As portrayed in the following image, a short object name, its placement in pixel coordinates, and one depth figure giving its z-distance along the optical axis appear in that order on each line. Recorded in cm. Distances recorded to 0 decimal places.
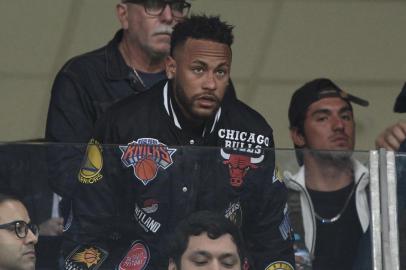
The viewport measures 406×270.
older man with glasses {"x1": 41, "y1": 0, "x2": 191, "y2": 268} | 1216
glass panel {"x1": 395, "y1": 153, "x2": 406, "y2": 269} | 1003
